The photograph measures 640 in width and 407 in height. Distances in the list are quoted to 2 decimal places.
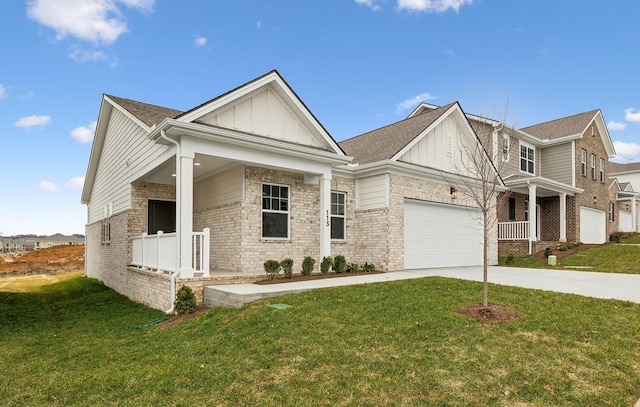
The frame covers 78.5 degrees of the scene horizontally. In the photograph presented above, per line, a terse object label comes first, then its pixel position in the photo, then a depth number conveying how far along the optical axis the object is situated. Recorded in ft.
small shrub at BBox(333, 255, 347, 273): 37.93
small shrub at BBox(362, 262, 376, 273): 40.75
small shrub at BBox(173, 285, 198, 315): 27.12
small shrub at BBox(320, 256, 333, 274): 36.83
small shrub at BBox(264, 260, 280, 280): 32.12
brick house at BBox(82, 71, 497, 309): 30.76
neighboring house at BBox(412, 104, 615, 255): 61.11
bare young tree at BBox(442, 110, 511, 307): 48.01
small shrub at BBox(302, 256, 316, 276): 35.58
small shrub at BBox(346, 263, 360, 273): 39.73
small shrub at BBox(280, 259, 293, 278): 33.14
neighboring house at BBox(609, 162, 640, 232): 95.81
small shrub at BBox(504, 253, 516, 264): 53.20
